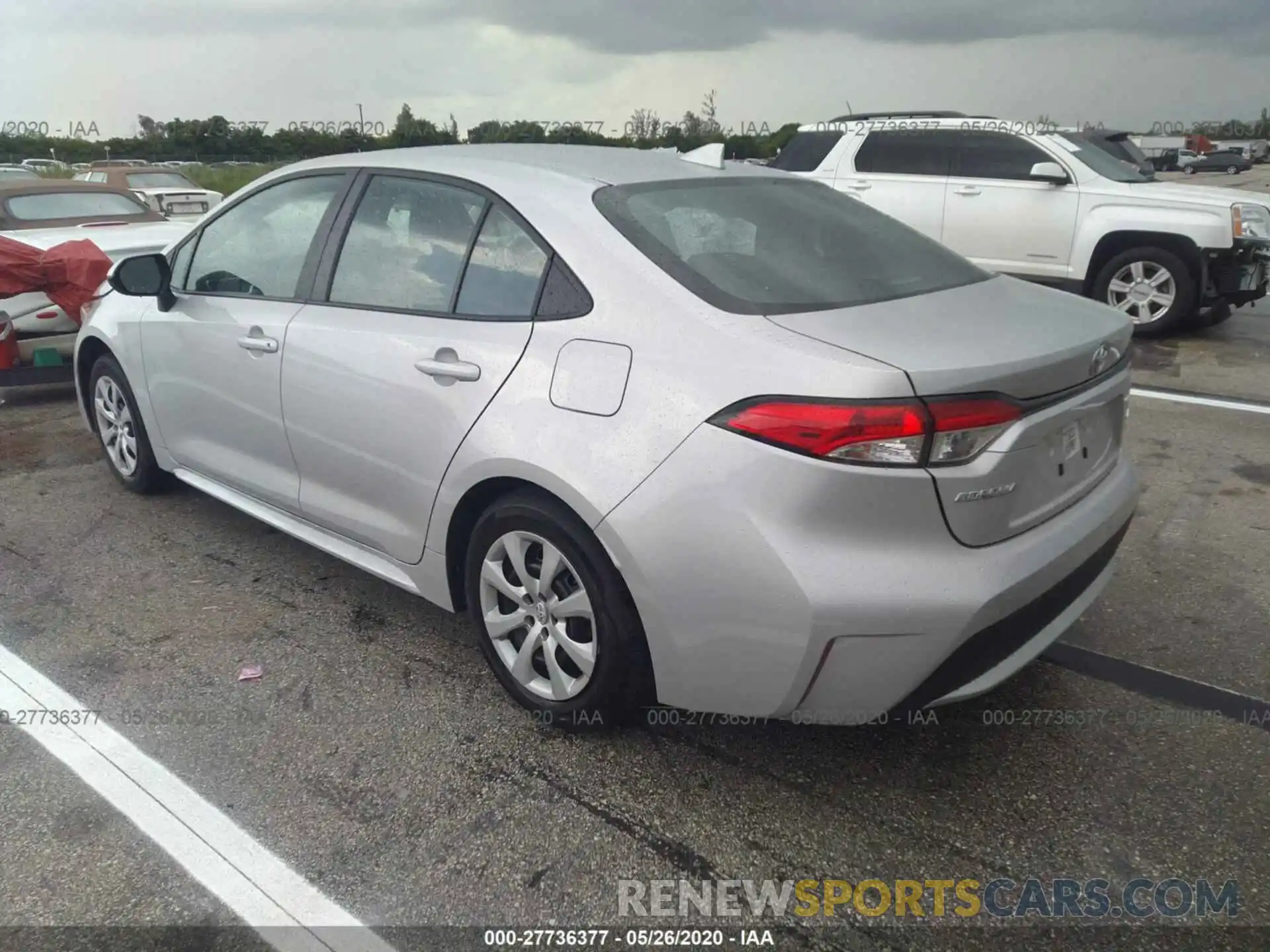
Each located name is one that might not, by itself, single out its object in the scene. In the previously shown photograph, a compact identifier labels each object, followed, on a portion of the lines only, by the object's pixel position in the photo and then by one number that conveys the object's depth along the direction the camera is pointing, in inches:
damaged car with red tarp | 245.4
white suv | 309.7
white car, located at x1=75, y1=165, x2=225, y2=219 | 512.1
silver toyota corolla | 85.7
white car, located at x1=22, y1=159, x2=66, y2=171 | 1349.7
